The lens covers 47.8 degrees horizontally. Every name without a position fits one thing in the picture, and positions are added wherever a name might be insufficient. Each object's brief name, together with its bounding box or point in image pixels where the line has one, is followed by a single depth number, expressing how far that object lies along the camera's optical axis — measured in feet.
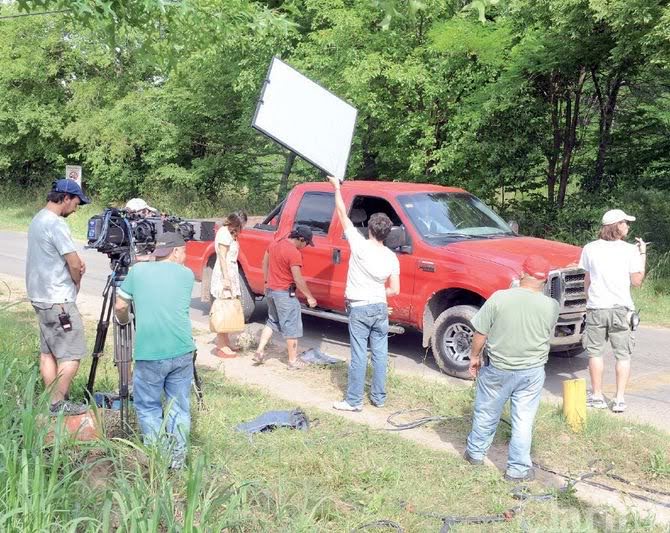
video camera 17.47
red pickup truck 24.21
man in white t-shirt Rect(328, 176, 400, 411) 20.89
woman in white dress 27.37
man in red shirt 25.44
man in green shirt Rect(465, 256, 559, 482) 16.53
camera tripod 17.22
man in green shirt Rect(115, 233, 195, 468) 15.47
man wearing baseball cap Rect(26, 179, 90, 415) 18.58
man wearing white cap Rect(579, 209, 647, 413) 21.45
